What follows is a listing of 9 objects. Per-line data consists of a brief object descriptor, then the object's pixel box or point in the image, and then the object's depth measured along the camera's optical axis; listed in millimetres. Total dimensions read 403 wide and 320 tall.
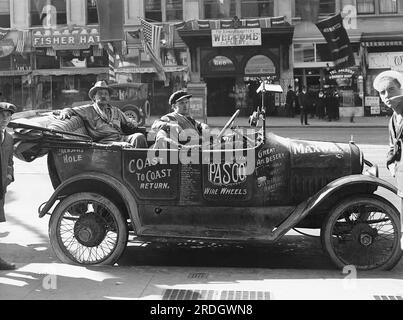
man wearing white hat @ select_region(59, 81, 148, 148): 6508
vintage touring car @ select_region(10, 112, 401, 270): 5555
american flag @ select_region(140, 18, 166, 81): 27891
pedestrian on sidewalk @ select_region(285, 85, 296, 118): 29156
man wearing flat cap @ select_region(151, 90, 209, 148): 6098
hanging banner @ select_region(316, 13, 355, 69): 28562
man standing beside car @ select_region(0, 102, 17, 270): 5730
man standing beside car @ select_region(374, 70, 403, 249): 4805
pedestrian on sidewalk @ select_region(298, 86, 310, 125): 26016
